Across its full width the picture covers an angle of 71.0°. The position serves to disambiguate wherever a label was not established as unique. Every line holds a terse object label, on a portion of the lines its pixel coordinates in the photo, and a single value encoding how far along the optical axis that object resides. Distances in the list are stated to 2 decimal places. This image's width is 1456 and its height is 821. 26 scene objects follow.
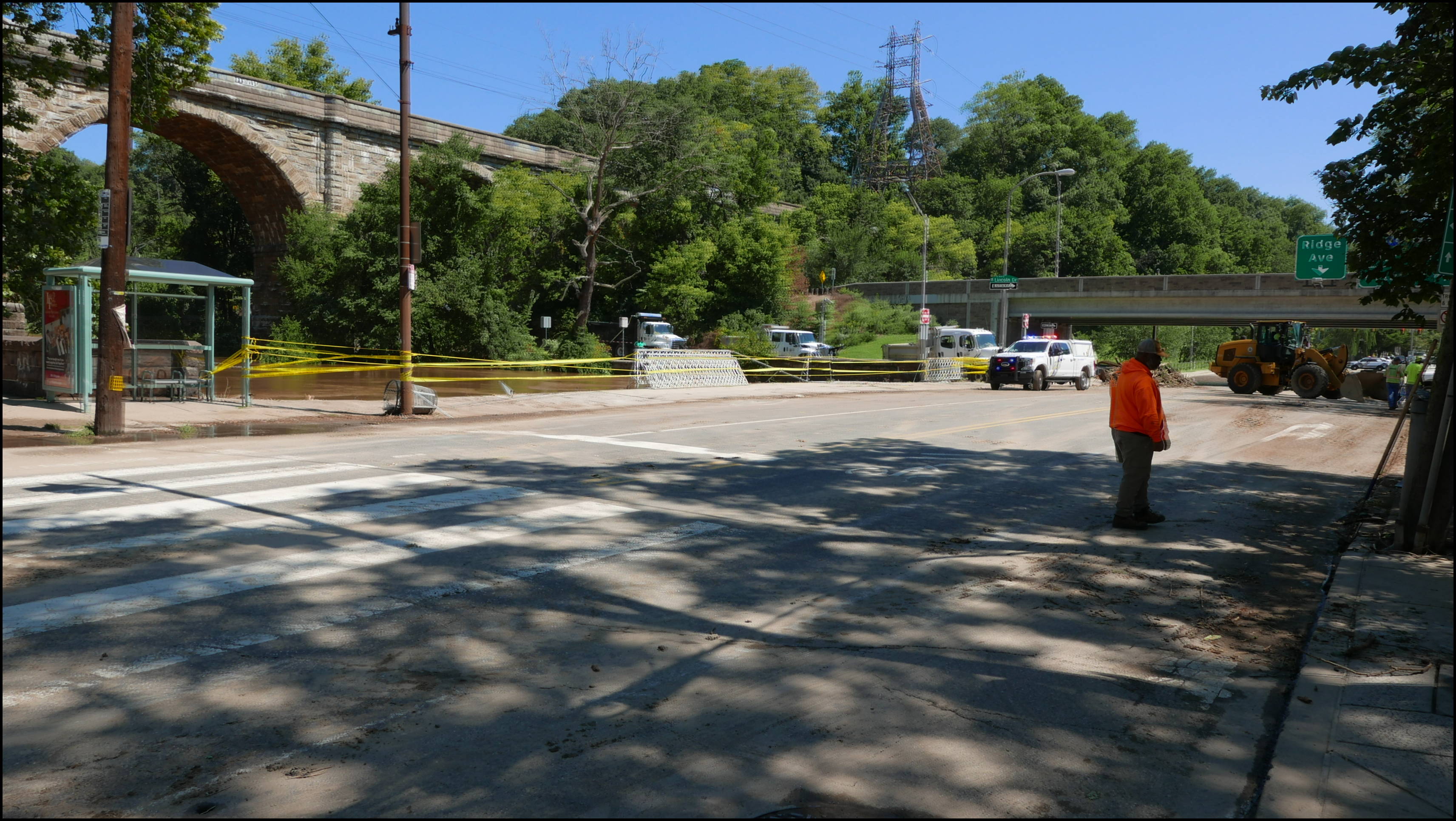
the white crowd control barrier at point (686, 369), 31.22
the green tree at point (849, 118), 112.44
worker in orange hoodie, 9.45
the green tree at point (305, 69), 67.88
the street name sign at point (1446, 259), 6.79
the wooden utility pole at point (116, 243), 14.99
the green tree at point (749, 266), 55.25
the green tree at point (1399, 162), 9.19
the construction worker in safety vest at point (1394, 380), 26.69
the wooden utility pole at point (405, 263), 19.91
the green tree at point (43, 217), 14.34
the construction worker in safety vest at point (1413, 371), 18.66
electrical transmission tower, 101.81
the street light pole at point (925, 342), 42.78
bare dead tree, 45.72
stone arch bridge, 42.66
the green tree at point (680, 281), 51.28
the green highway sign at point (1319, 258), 28.08
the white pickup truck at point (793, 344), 48.75
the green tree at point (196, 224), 60.09
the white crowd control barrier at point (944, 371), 42.44
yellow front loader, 31.41
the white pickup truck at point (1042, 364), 35.81
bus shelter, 17.86
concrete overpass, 52.66
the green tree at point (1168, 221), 98.31
